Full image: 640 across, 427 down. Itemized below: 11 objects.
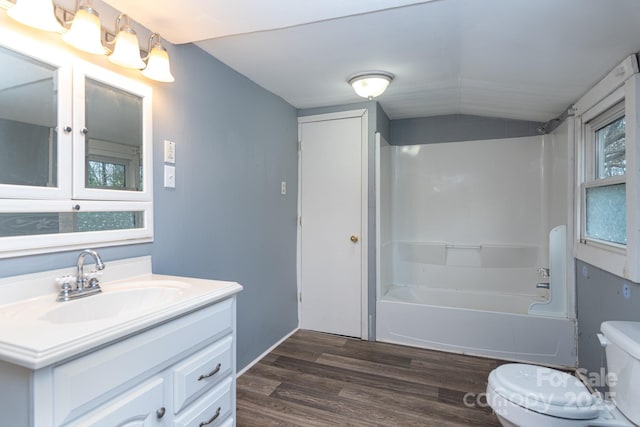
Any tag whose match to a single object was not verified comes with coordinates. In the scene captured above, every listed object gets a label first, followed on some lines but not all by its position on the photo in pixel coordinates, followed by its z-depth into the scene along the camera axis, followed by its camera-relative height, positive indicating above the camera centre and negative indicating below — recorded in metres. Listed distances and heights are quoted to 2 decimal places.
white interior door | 3.03 -0.13
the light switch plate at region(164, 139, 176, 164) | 1.75 +0.33
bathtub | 2.47 -0.93
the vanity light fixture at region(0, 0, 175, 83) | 1.10 +0.69
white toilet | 1.29 -0.77
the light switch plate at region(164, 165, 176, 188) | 1.75 +0.20
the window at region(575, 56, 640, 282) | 1.61 +0.22
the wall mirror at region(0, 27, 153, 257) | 1.15 +0.24
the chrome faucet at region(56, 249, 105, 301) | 1.21 -0.26
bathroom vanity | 0.78 -0.39
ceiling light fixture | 2.28 +0.91
